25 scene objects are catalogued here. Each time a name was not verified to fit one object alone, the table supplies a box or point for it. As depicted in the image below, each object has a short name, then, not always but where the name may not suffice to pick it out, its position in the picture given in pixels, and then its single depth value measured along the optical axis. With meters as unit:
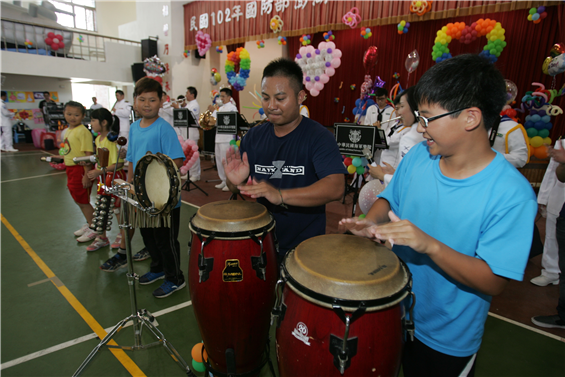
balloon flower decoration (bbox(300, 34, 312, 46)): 8.09
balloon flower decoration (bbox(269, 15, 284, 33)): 8.15
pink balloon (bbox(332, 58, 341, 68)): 7.30
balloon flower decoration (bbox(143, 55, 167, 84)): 11.31
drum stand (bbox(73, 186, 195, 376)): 1.81
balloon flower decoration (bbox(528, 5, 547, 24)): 5.90
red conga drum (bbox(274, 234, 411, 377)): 0.98
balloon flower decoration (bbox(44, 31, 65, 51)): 11.93
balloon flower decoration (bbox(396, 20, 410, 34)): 6.63
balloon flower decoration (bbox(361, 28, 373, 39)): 7.61
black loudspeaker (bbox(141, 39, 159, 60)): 12.19
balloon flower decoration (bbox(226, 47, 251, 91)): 8.57
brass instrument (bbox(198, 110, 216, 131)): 6.69
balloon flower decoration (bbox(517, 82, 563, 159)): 6.13
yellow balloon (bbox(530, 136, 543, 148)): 6.23
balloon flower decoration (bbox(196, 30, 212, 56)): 10.33
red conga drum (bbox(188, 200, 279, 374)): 1.54
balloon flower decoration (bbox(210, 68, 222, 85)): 9.20
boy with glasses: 0.92
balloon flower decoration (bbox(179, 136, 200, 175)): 4.63
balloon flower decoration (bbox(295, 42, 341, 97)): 7.31
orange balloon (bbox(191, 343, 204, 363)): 1.94
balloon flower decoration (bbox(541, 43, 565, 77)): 5.11
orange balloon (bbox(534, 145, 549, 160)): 6.17
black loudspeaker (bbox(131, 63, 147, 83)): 12.95
